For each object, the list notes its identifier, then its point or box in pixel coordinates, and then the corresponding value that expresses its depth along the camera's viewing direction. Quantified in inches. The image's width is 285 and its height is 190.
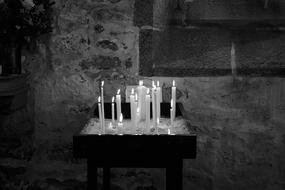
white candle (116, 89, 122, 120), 122.4
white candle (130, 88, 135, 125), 119.9
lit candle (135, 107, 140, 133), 122.6
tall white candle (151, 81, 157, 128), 116.6
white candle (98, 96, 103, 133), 118.1
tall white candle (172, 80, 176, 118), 125.6
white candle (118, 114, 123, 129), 122.0
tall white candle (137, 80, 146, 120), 125.3
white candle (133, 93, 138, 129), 119.2
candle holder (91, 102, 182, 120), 135.2
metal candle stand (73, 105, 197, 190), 109.4
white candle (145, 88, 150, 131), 116.5
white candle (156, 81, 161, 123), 120.8
